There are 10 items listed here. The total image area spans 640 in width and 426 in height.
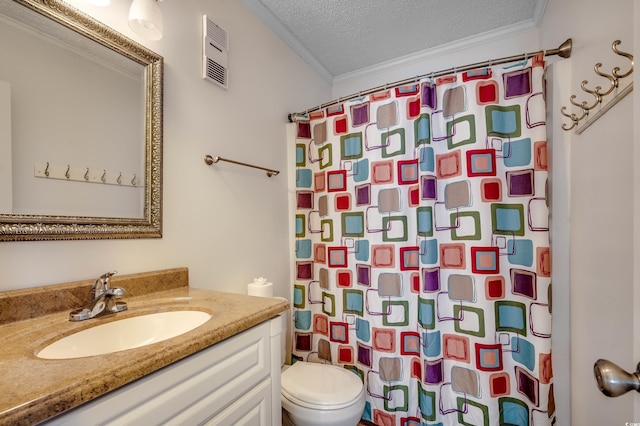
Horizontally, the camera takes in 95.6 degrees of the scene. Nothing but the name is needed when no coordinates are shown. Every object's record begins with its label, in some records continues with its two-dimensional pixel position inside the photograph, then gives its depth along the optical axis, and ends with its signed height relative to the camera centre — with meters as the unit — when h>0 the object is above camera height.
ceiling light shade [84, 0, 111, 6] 0.98 +0.71
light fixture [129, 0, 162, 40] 1.02 +0.69
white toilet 1.26 -0.85
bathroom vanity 0.50 -0.32
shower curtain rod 1.29 +0.73
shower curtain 1.34 -0.20
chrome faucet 0.89 -0.28
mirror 0.86 +0.29
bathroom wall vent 1.41 +0.79
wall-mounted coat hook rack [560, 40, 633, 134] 0.76 +0.35
